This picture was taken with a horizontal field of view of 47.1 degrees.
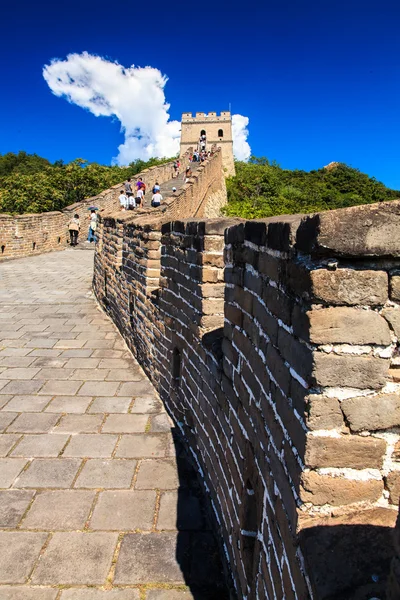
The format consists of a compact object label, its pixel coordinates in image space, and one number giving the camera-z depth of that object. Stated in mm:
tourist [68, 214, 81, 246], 20750
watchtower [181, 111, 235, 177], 51906
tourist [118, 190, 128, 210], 15039
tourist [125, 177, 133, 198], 17459
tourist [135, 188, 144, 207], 16727
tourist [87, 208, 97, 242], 19312
